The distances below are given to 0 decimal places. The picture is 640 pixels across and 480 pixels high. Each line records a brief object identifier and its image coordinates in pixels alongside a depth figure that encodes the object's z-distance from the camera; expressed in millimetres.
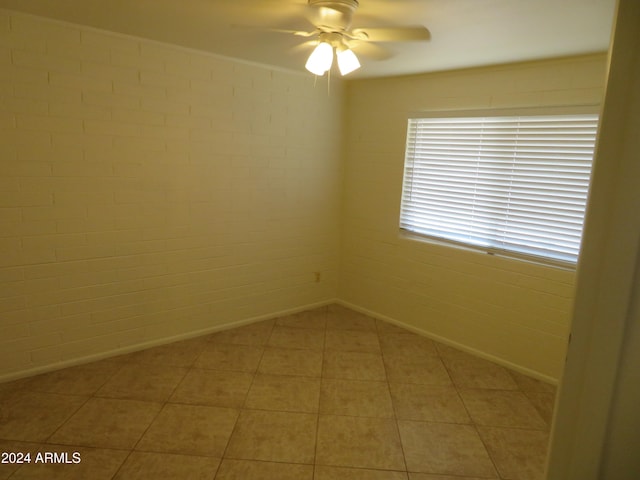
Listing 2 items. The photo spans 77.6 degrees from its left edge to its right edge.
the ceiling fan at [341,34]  1959
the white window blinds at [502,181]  2818
